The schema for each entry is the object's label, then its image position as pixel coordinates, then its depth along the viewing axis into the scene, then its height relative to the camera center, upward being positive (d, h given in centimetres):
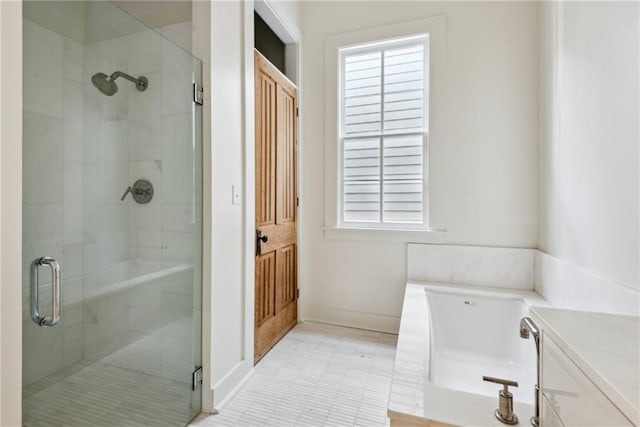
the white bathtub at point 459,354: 100 -67
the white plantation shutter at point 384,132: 257 +68
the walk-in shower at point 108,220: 108 -5
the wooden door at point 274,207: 217 +3
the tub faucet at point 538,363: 77 -38
